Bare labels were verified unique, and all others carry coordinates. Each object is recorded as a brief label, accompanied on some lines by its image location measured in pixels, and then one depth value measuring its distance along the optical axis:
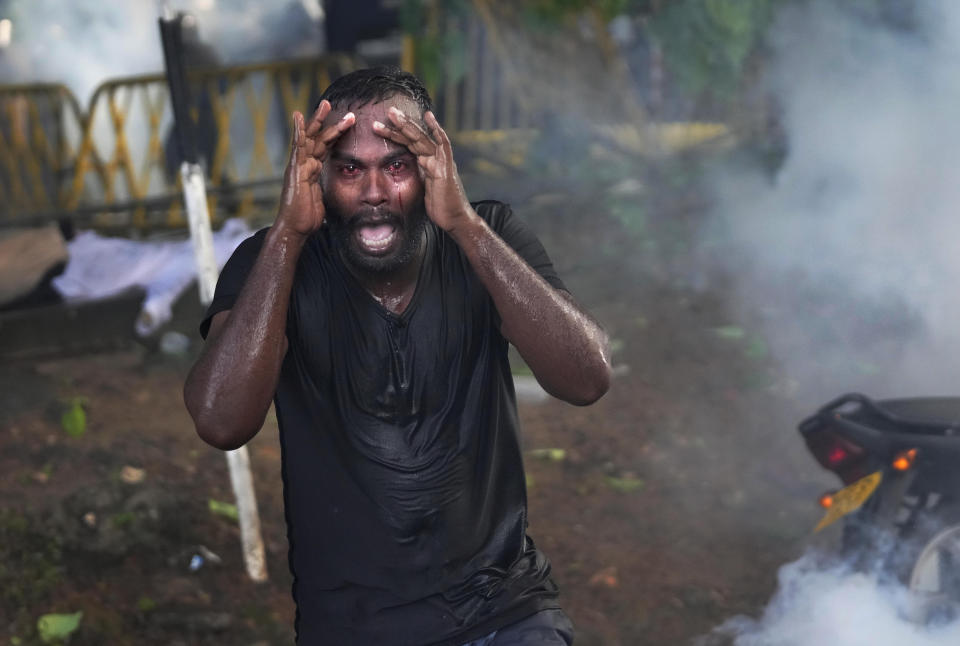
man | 2.29
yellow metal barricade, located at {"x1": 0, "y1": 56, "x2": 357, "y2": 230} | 9.13
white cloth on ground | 7.18
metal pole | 4.20
